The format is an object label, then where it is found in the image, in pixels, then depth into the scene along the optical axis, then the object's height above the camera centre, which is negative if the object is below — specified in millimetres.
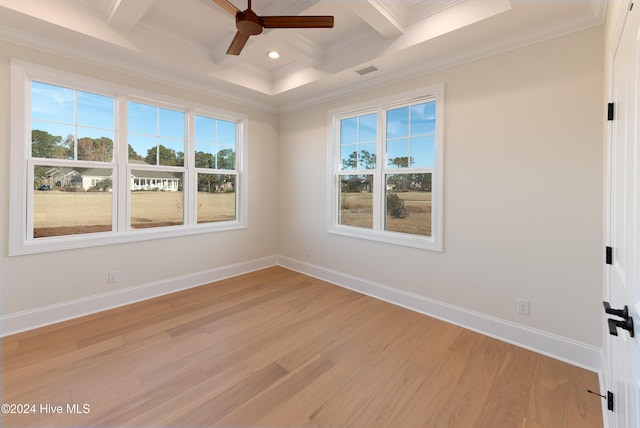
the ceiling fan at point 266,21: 2002 +1421
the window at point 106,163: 2646 +561
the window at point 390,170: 3084 +556
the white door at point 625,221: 939 -27
